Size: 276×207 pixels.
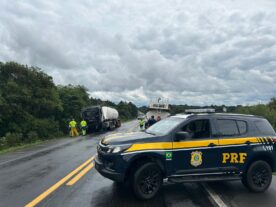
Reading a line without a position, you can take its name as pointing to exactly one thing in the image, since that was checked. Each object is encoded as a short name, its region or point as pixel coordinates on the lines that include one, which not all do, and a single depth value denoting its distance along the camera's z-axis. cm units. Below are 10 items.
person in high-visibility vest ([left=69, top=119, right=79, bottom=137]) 1939
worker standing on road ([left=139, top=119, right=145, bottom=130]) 1803
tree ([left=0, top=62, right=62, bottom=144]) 2028
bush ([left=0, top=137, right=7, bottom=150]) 1402
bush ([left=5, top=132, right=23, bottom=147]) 1498
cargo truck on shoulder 2222
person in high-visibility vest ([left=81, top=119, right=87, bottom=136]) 1930
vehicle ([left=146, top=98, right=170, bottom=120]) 1922
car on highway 444
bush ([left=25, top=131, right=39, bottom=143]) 1847
